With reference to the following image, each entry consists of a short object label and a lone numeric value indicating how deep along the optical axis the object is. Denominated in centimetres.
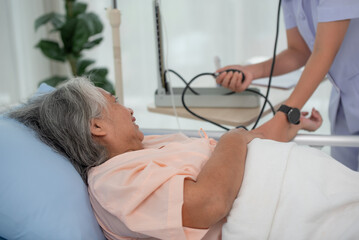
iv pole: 150
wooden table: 137
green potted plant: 301
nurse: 110
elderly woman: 84
